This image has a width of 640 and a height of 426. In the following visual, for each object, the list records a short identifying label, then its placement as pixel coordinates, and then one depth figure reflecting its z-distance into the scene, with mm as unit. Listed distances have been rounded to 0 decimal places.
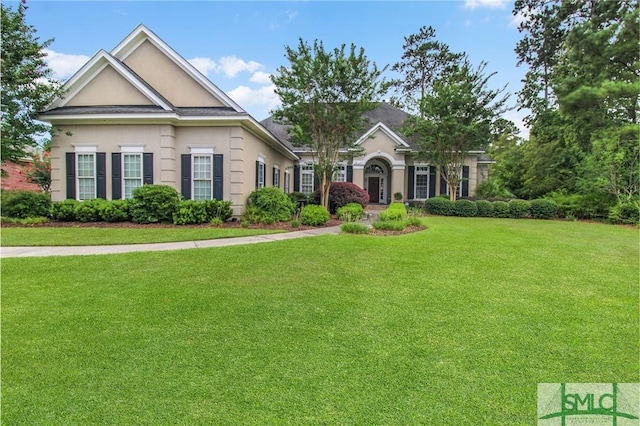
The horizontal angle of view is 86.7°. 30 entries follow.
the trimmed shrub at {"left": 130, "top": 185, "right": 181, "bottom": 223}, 11344
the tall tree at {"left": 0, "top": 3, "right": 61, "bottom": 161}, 11695
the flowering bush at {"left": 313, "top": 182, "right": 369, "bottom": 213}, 16719
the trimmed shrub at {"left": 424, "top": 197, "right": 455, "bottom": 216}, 18469
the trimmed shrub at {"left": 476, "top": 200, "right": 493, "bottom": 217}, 18016
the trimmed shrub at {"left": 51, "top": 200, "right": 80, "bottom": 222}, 11547
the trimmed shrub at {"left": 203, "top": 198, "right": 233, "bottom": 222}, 11742
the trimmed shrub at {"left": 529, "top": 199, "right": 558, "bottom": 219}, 17406
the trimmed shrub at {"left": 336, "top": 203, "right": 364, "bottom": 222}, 13817
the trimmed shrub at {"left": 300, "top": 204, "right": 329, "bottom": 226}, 12078
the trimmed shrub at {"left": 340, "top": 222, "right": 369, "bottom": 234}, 10250
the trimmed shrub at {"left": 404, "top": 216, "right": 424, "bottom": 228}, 11914
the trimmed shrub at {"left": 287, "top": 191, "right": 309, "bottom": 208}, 17642
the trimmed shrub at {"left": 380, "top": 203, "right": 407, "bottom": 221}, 12195
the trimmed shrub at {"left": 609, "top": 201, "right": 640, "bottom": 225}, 14837
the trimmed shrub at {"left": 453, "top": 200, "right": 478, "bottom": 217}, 18156
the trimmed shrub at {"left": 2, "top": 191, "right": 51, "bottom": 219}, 11438
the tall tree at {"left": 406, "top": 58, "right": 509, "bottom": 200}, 18703
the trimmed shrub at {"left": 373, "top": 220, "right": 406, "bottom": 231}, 10875
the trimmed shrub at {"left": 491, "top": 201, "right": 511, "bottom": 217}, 17844
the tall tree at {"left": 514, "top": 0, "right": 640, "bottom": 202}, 11219
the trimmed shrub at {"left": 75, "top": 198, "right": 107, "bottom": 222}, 11431
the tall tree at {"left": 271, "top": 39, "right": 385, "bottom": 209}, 13469
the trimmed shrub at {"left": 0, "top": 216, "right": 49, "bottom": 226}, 10891
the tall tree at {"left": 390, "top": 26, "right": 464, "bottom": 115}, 33594
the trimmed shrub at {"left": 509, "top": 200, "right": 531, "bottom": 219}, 17594
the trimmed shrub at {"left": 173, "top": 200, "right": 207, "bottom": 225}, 11359
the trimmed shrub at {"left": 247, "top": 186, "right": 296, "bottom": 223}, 12219
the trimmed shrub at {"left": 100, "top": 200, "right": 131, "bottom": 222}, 11422
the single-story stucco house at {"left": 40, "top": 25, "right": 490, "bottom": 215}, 12398
